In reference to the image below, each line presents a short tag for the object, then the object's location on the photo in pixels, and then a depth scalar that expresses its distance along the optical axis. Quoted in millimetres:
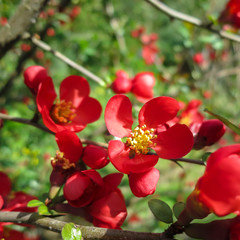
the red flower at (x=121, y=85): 281
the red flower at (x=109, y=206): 203
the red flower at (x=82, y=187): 199
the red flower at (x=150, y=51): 816
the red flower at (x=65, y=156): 205
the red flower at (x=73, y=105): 234
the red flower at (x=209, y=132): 218
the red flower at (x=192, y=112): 311
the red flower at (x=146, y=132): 205
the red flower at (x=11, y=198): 220
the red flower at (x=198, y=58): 721
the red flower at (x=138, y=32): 810
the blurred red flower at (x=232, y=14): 285
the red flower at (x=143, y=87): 286
